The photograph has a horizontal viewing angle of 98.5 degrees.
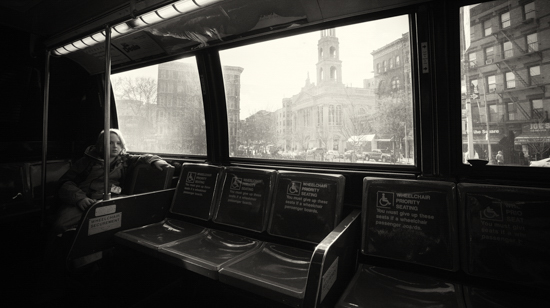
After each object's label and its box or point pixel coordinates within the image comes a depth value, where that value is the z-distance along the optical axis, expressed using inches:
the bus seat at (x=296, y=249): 47.4
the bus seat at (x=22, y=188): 110.9
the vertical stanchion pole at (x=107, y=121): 79.2
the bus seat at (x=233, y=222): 66.3
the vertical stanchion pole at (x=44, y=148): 99.8
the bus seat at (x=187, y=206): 80.2
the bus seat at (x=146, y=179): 103.5
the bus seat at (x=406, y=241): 50.8
